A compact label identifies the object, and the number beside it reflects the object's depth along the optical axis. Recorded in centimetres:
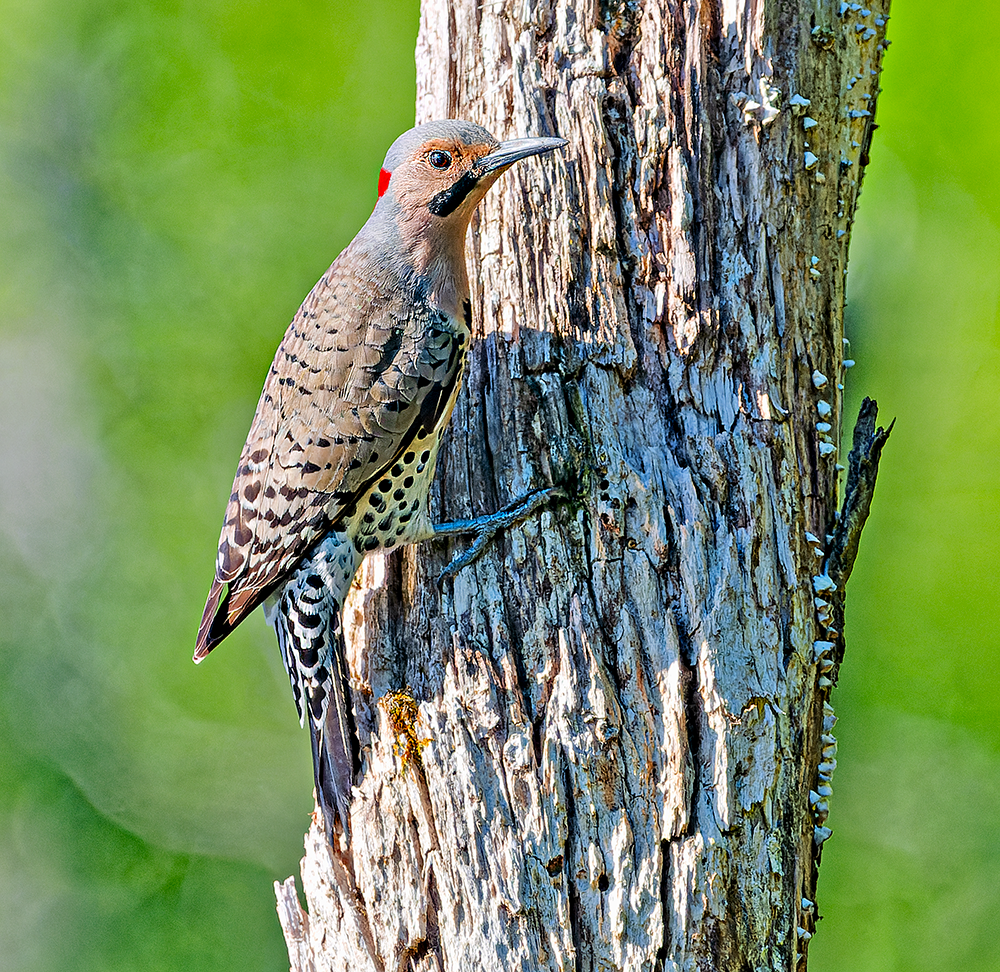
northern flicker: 580
